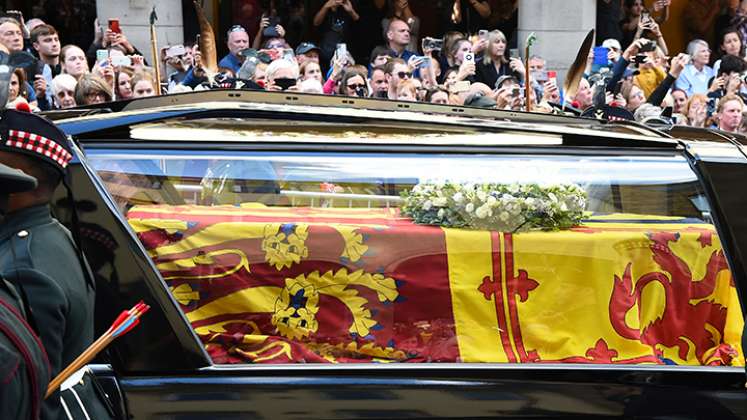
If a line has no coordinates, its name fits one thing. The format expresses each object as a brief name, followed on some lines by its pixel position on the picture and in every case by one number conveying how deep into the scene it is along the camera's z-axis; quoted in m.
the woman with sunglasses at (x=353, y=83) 8.77
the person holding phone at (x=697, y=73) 11.74
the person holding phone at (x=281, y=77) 8.37
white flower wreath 3.62
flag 3.45
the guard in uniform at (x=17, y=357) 2.15
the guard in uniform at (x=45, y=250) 2.54
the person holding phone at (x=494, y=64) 10.81
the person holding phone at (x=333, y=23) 12.25
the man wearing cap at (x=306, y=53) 10.02
